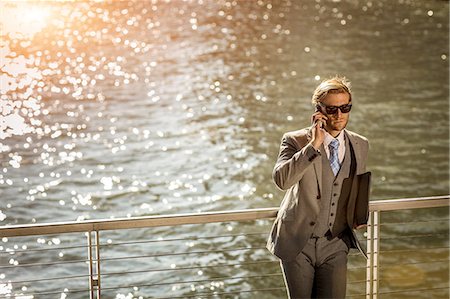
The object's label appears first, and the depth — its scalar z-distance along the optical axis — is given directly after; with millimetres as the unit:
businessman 5927
